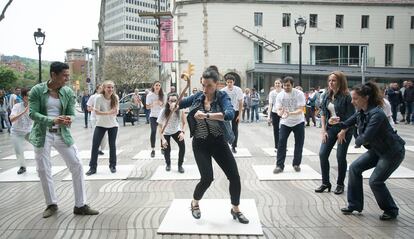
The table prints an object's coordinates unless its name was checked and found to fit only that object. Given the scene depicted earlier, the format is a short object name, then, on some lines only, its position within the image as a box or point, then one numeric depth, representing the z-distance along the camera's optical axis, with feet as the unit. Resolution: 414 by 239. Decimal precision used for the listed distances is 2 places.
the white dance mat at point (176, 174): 26.03
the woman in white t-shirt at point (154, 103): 32.76
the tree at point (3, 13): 25.86
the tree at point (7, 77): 190.19
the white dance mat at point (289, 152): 34.59
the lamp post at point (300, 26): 64.64
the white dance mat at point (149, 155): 34.45
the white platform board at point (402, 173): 25.28
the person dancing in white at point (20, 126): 26.84
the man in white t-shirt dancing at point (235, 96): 33.43
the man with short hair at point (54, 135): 17.99
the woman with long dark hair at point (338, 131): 21.36
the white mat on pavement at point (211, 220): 16.01
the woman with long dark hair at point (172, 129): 26.71
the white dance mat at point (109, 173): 26.18
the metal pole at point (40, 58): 68.33
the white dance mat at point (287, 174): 25.34
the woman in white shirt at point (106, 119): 27.07
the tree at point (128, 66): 210.38
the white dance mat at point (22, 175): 26.03
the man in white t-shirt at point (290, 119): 26.53
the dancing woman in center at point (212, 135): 16.55
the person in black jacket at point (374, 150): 16.92
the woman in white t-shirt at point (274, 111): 34.24
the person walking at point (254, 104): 74.90
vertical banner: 86.99
